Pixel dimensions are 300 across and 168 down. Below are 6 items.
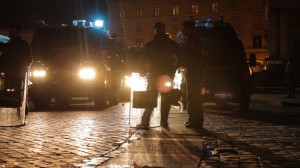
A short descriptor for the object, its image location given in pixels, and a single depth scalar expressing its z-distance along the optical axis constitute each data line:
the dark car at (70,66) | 16.25
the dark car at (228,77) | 15.71
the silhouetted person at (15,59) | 10.30
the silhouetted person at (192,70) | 10.29
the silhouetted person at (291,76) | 23.83
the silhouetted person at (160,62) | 10.53
